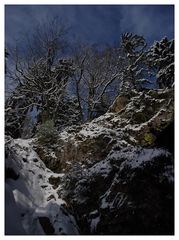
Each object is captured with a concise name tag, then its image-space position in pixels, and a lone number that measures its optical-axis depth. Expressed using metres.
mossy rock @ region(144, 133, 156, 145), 9.03
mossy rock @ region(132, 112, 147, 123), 9.96
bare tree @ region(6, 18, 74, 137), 13.66
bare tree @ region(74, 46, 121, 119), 15.20
